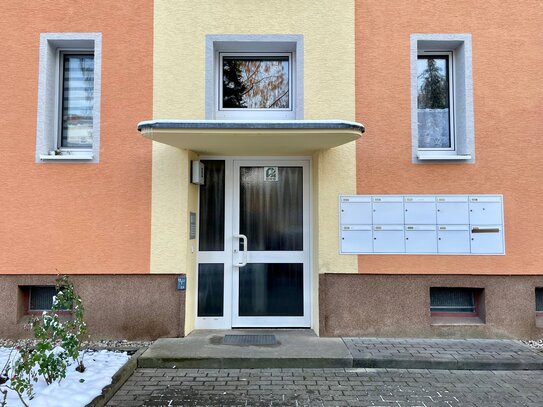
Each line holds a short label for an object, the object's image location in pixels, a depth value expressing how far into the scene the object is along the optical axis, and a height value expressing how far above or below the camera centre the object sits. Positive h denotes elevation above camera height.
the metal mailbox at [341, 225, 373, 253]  5.76 -0.16
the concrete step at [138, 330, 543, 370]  4.82 -1.51
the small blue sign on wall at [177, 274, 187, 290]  5.64 -0.75
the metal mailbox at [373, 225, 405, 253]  5.76 -0.15
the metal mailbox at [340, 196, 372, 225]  5.78 +0.20
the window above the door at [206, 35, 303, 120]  6.10 +2.11
